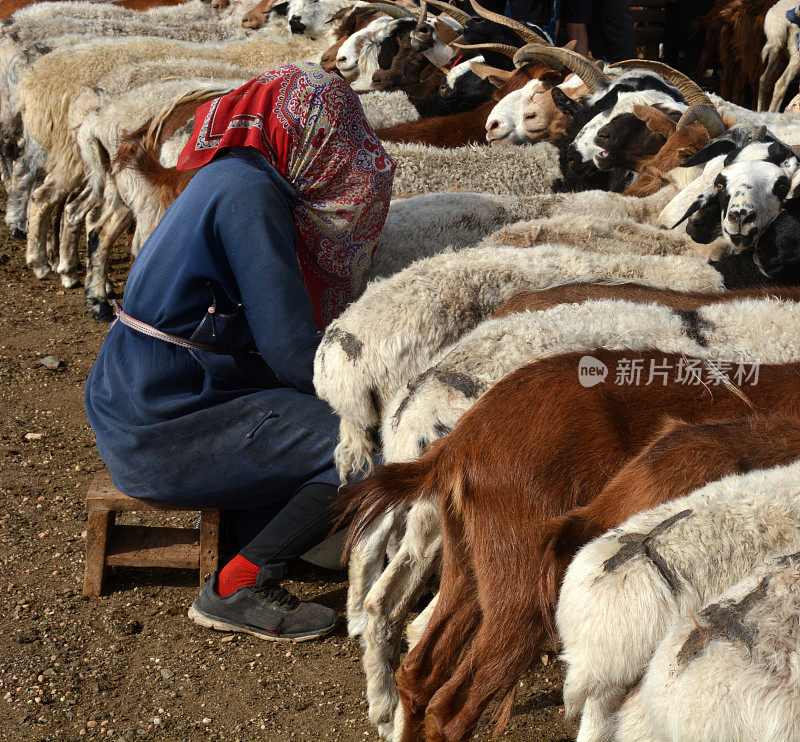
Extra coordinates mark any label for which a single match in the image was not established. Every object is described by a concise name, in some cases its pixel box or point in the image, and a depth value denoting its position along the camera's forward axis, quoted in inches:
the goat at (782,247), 253.9
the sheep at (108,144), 425.4
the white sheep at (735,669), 98.8
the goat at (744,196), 255.6
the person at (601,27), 585.3
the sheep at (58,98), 486.6
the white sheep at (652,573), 112.7
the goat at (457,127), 425.7
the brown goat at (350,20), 607.8
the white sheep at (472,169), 335.3
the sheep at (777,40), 702.5
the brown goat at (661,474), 133.0
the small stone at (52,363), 381.7
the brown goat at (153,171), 270.1
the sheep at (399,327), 183.5
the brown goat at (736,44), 749.9
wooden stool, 228.7
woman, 202.5
